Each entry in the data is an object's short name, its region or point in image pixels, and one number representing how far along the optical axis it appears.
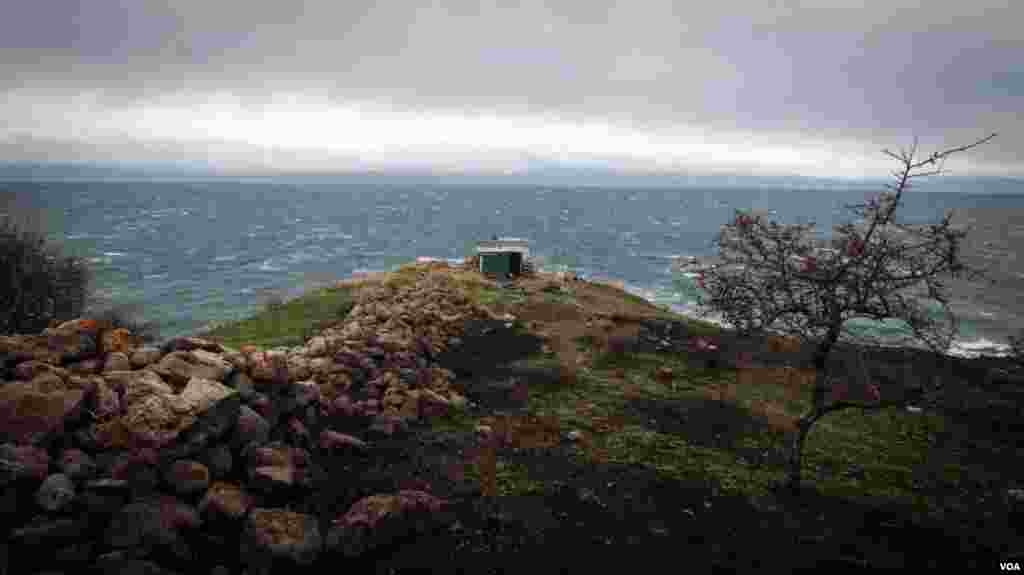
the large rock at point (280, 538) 6.82
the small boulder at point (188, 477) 7.50
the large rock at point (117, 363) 9.33
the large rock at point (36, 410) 7.27
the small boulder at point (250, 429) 8.82
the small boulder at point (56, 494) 6.61
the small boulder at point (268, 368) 10.59
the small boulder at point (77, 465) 7.10
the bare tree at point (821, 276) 8.20
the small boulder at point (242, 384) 9.77
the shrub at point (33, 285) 18.75
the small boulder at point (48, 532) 6.29
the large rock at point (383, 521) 7.19
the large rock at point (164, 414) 7.68
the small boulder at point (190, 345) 10.38
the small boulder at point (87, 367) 9.14
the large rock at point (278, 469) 8.16
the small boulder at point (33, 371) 8.45
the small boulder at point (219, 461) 8.02
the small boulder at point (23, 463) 6.69
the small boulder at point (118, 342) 10.07
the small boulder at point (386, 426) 10.80
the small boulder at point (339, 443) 9.91
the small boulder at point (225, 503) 7.33
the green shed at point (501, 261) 32.06
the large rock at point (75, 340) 9.55
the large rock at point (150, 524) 6.64
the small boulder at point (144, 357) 9.61
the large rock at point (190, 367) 9.20
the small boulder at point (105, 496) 6.86
